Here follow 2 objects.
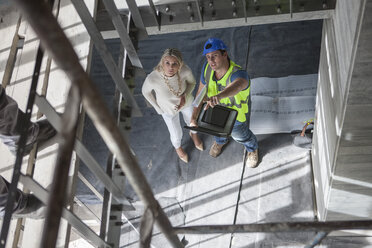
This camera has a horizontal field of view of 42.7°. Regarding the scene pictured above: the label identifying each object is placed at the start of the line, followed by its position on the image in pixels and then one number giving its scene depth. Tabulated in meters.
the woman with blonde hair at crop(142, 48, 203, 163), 4.27
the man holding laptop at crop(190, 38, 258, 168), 4.23
